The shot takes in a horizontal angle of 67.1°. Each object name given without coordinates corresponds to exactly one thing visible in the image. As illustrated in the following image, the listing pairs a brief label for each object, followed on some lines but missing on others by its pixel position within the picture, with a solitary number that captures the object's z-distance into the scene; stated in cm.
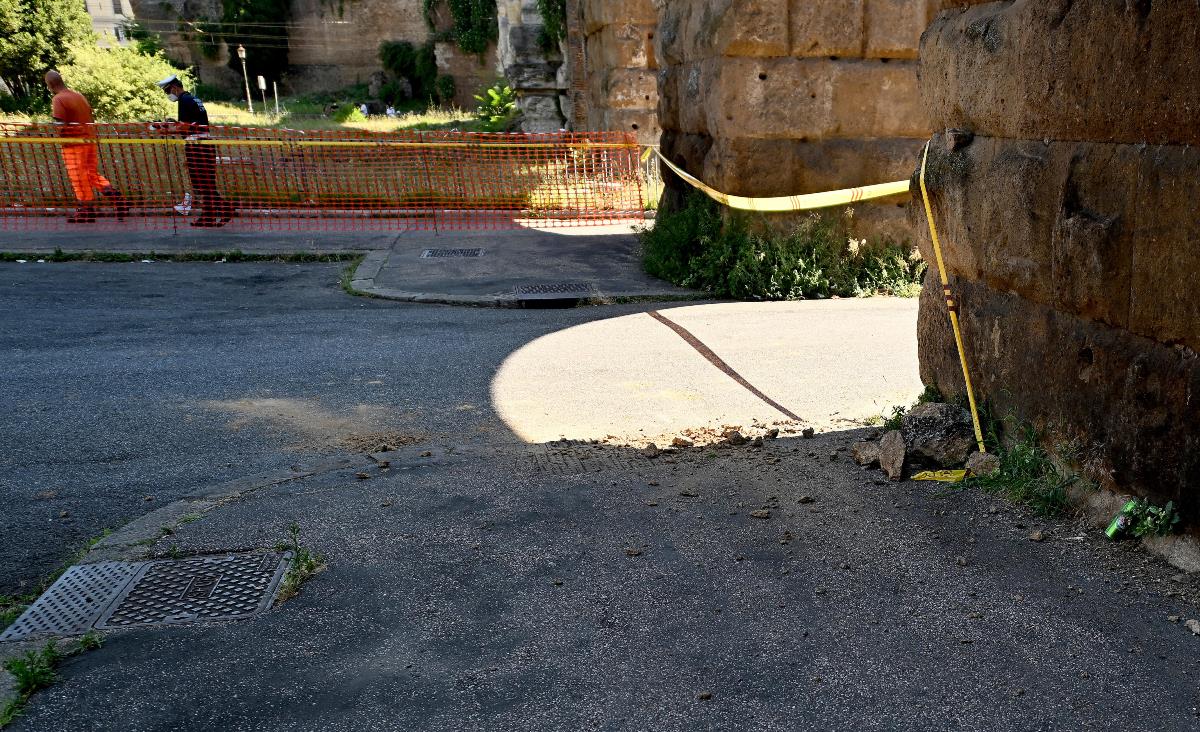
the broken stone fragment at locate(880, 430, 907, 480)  386
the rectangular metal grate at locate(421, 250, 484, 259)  1103
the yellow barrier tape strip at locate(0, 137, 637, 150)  1213
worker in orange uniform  1307
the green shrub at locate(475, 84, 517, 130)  2639
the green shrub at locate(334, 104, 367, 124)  3484
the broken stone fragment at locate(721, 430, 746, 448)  461
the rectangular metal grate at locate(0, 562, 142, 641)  293
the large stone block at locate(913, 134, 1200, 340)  272
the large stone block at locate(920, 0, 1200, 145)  266
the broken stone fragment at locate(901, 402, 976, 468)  387
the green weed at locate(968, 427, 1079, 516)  332
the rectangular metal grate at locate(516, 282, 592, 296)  871
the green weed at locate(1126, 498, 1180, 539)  285
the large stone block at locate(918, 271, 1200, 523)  279
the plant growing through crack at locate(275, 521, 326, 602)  314
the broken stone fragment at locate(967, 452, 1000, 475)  367
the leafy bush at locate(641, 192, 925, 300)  823
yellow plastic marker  374
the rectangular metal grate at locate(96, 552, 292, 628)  300
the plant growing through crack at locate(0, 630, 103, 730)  250
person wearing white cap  1280
